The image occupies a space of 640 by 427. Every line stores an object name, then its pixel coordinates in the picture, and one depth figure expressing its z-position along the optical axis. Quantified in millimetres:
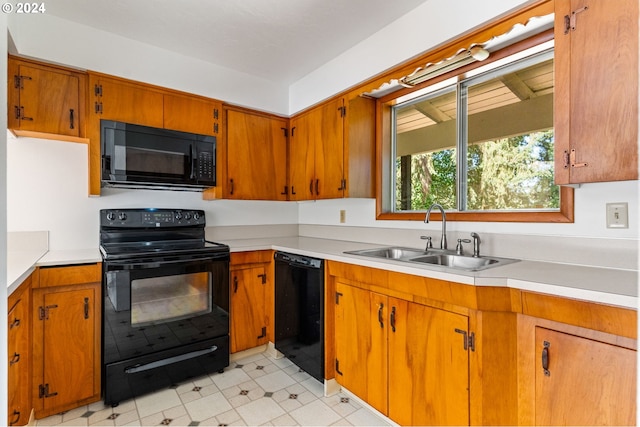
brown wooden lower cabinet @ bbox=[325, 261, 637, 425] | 1084
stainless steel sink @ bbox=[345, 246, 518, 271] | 1826
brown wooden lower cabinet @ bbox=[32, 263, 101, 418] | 1808
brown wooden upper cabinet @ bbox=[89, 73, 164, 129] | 2197
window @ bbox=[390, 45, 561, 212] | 1828
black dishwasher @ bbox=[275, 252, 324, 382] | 2137
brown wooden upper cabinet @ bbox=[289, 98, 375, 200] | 2525
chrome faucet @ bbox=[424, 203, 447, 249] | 2033
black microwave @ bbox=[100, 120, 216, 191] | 2229
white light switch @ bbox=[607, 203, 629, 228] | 1434
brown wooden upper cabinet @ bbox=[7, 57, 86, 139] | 1968
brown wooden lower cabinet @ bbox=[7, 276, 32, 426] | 1483
